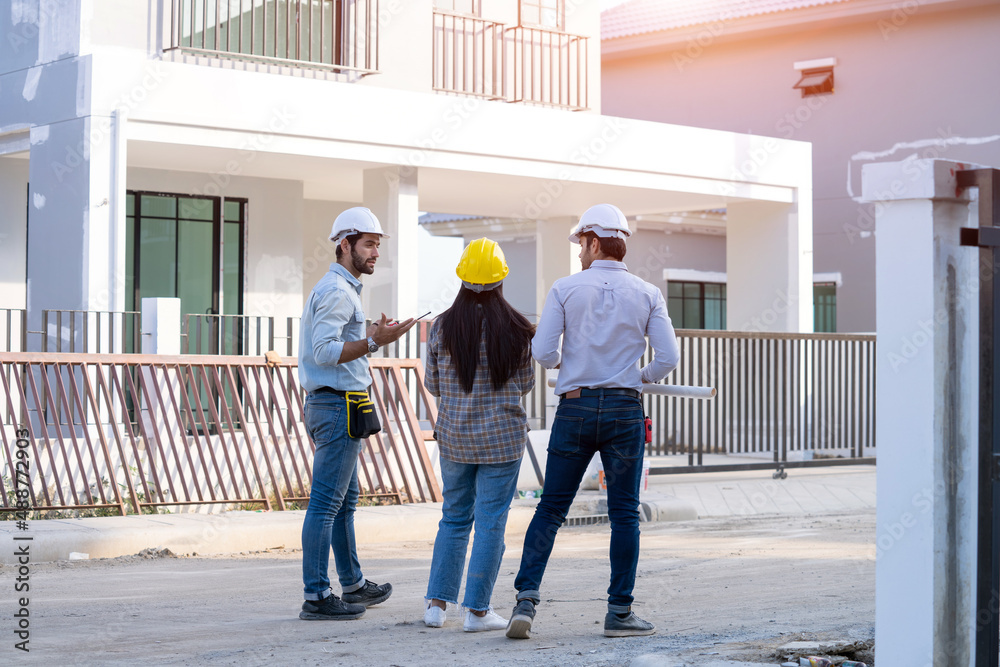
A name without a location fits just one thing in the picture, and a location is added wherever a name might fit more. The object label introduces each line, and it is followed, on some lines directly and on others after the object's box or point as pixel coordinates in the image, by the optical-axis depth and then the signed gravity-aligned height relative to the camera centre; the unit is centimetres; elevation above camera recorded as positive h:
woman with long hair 554 -24
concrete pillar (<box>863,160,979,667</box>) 383 -15
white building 1159 +221
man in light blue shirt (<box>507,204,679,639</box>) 543 -18
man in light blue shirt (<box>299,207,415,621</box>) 568 -7
